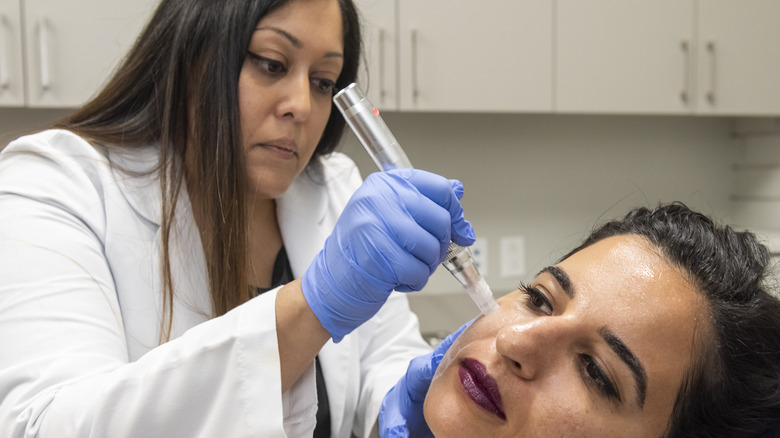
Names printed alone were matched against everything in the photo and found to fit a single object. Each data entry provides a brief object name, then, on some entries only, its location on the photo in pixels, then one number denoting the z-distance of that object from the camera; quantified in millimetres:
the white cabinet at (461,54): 2109
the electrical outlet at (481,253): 2590
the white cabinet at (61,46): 1805
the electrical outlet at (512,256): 2660
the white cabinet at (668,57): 2314
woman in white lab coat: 915
